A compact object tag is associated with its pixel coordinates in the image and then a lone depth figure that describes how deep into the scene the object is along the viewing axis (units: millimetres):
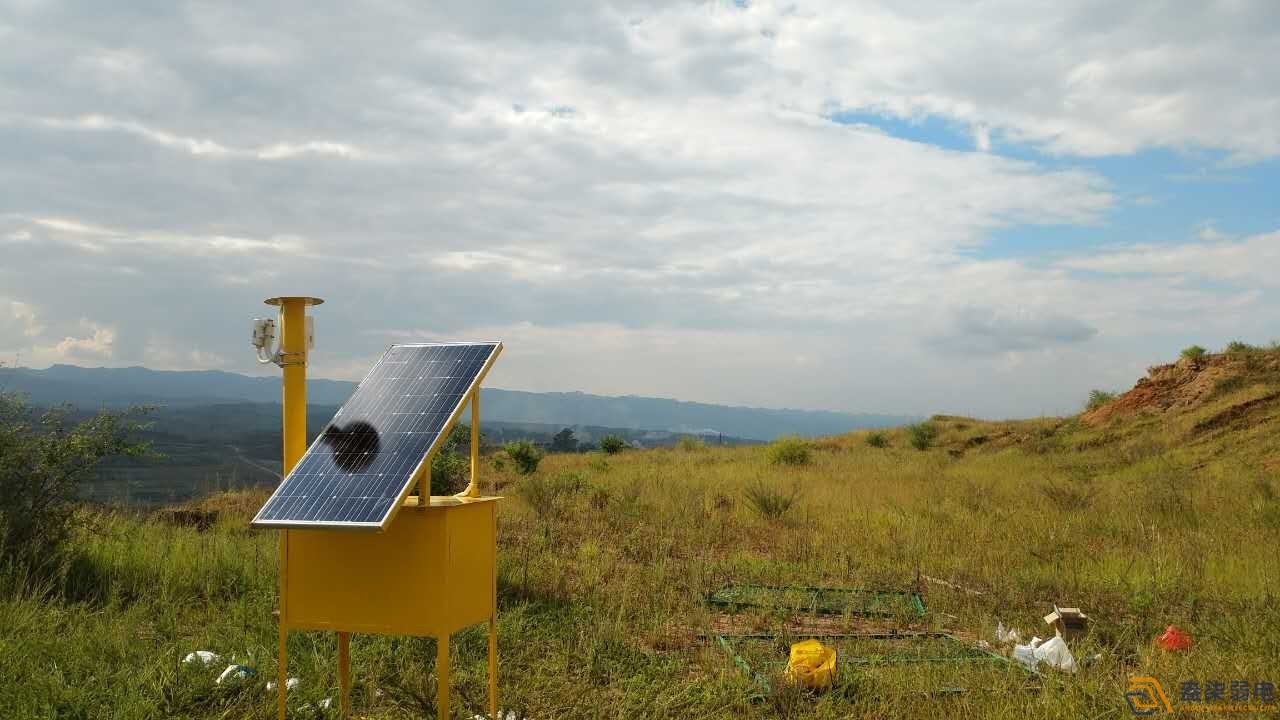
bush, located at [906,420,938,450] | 27359
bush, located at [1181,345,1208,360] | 26609
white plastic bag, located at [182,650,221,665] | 5348
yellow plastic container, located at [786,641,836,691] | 5519
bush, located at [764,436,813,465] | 20766
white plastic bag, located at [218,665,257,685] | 5242
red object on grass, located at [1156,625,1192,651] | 6164
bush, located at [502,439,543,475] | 19125
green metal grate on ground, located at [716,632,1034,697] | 5836
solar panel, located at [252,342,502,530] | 4160
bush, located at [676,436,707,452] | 26266
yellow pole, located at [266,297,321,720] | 4949
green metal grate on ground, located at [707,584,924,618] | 7664
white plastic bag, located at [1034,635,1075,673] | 5855
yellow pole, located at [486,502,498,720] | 4758
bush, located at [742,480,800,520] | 12344
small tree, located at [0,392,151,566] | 7285
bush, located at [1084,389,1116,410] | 28509
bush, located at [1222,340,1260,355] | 25859
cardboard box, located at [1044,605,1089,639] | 6664
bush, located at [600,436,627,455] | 26500
